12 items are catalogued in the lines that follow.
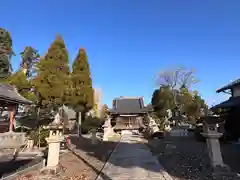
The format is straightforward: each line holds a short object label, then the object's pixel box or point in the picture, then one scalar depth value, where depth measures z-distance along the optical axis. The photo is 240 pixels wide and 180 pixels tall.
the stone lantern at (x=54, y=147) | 6.59
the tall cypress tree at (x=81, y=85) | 25.03
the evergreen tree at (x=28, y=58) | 32.47
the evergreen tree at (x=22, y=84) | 18.98
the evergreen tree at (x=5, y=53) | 24.56
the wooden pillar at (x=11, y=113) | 11.93
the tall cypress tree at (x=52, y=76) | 20.67
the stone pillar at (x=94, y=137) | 14.00
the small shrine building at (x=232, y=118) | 12.03
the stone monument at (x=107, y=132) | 18.78
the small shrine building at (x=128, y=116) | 27.16
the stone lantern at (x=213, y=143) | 5.94
